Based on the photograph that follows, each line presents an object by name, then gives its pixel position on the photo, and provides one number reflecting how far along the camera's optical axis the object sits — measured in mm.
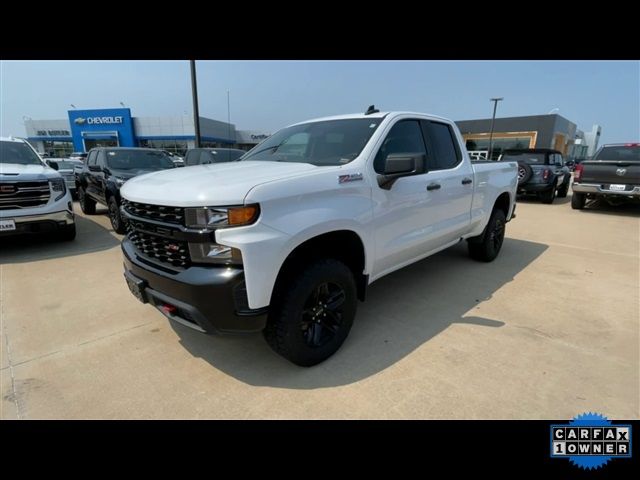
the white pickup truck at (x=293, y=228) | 2125
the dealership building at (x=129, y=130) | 43156
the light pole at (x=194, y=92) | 10567
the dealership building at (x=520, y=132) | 40906
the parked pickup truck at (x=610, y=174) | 8805
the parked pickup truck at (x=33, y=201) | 5211
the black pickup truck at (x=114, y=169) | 6723
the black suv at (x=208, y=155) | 8148
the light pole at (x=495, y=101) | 35153
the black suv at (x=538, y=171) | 11562
